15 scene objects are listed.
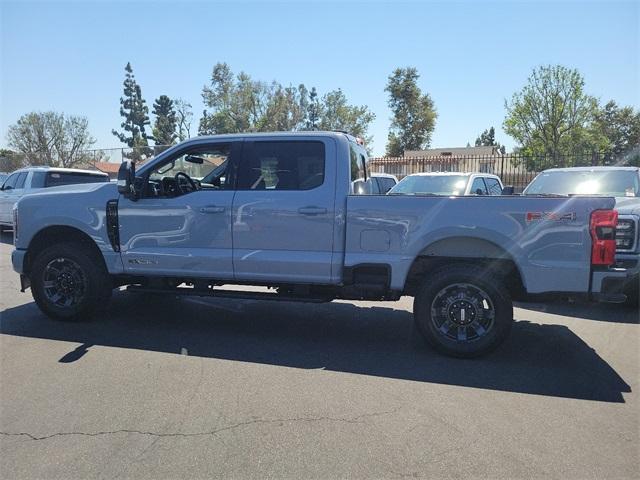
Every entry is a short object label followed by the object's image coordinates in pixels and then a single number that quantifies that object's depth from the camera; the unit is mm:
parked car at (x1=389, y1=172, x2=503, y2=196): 10625
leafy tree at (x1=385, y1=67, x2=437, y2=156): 50281
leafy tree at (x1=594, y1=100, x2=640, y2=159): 56928
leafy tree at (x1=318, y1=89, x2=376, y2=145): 54031
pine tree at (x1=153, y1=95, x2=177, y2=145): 78219
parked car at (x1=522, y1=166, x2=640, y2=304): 6621
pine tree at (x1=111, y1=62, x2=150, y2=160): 79062
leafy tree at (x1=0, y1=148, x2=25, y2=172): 34344
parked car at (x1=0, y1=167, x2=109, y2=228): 12656
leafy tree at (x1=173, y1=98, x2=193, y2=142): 62781
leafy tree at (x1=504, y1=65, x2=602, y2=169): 29141
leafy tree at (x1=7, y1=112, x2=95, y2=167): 46647
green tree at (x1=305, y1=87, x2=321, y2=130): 55000
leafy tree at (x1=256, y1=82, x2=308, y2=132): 51719
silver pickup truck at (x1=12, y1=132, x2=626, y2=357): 4664
